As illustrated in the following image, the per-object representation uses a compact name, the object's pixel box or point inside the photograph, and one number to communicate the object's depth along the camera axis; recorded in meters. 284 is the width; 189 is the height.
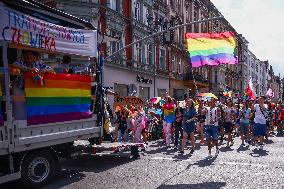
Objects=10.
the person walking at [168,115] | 13.27
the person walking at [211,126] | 11.34
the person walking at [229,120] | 14.02
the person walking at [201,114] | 12.71
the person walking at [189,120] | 11.67
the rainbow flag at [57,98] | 7.27
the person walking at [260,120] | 12.68
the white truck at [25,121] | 6.69
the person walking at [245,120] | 14.48
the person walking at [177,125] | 12.90
